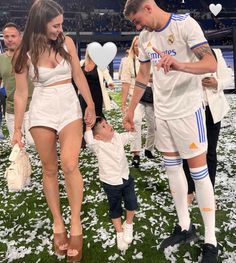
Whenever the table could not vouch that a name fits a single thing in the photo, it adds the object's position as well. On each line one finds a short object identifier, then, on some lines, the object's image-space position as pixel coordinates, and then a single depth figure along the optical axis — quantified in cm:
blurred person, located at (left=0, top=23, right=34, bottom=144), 429
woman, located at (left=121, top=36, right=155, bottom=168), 493
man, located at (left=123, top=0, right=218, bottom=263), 229
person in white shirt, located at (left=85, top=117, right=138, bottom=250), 286
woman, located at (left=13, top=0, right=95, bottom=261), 251
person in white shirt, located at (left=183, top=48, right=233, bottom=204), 300
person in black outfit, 547
